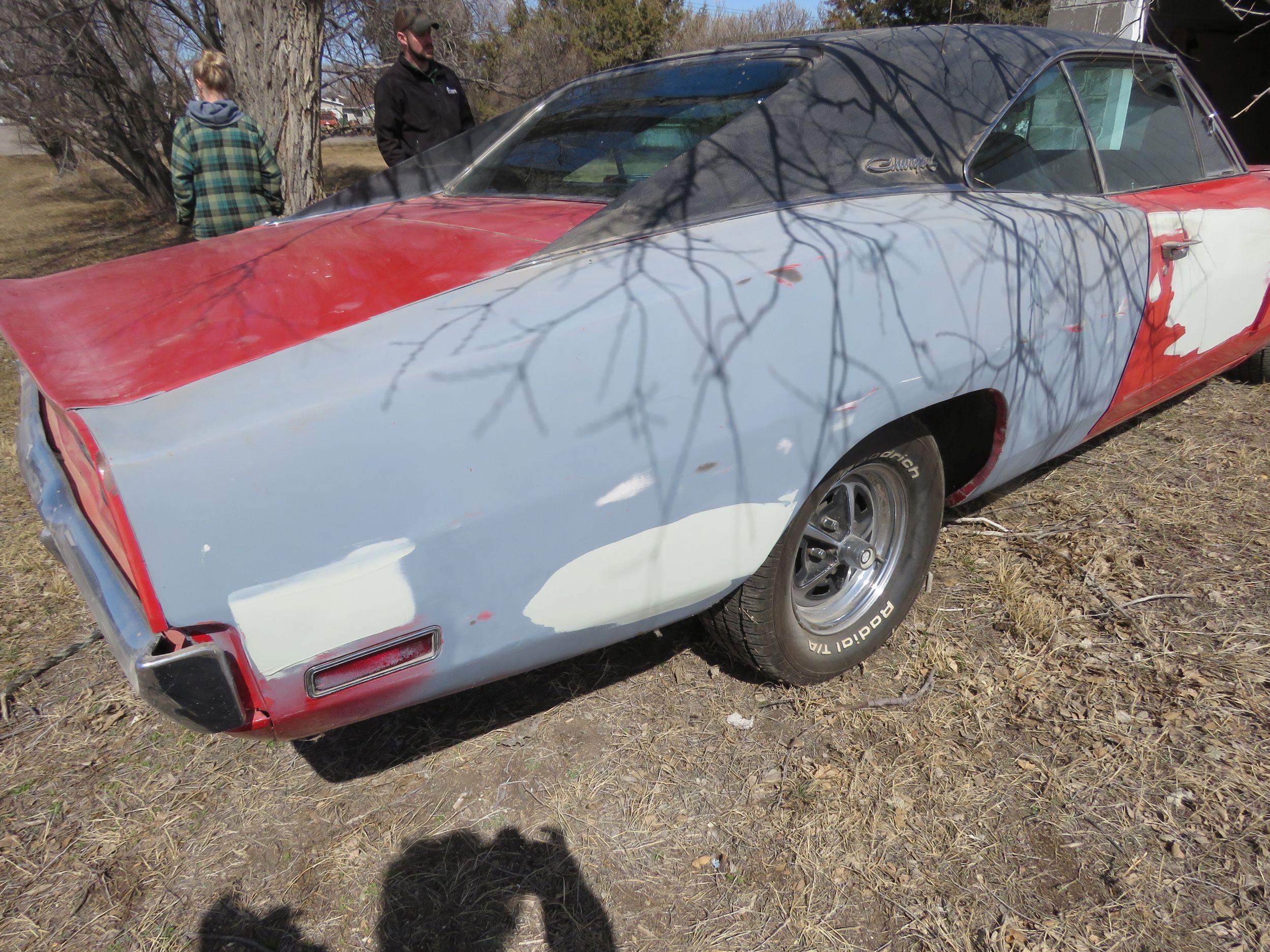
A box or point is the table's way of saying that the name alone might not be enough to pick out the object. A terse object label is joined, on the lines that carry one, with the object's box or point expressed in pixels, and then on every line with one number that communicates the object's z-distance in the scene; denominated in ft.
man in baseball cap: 15.12
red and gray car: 4.47
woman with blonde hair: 13.60
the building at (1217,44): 22.58
